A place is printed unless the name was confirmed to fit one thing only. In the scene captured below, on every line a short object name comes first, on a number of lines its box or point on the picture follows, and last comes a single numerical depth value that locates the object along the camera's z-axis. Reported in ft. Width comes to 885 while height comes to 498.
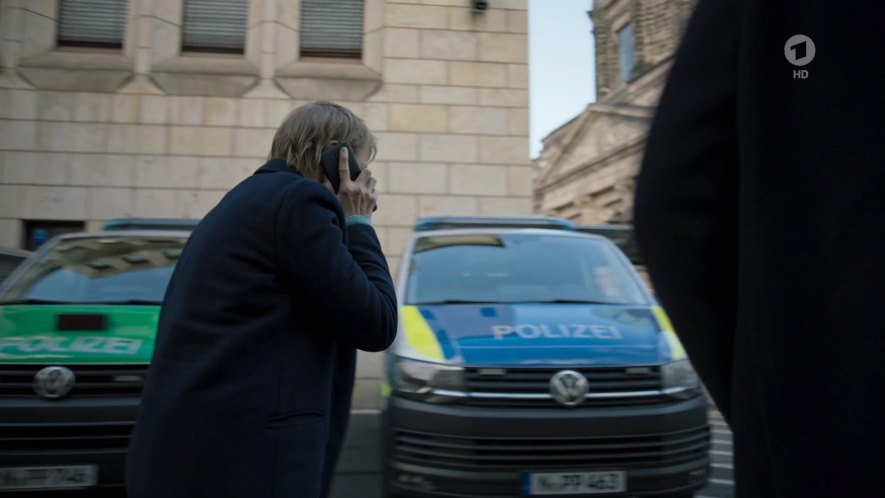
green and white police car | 11.51
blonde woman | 4.54
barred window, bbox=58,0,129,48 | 33.91
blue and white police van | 10.71
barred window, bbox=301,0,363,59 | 34.86
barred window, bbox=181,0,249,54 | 34.32
